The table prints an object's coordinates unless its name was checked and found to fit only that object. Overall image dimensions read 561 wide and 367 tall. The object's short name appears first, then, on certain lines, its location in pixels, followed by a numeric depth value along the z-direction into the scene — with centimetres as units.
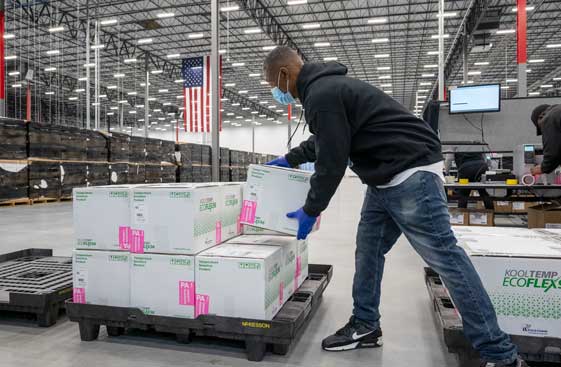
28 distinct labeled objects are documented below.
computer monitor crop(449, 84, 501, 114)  537
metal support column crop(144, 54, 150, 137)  1851
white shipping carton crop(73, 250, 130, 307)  222
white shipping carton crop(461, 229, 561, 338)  181
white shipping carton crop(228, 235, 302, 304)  236
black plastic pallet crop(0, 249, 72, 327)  235
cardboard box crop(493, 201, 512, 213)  738
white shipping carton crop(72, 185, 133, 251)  225
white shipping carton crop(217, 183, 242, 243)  246
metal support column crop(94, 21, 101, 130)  1377
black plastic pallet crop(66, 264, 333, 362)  194
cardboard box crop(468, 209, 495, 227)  553
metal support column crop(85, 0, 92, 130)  1361
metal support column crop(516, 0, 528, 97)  840
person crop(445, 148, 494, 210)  557
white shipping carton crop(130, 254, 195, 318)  211
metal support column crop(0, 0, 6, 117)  1194
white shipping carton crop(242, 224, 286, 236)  279
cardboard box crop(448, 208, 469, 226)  553
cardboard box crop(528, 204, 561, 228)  491
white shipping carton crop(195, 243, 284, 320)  201
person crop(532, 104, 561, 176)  358
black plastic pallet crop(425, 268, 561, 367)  177
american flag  1227
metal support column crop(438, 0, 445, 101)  909
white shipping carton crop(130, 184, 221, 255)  212
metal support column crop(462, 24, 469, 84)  1391
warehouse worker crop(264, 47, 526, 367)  168
